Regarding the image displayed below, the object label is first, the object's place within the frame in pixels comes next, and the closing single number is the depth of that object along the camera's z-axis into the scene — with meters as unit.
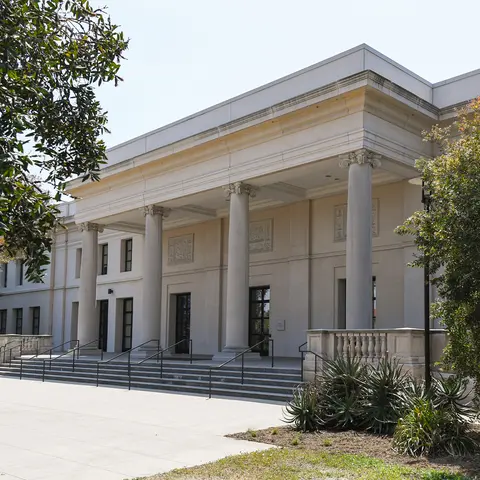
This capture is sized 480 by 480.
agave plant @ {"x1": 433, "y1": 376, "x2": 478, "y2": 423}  9.41
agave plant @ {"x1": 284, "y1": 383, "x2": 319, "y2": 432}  10.52
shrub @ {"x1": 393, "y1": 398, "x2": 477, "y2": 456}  8.53
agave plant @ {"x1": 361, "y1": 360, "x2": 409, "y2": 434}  10.12
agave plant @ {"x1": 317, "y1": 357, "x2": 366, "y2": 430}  10.58
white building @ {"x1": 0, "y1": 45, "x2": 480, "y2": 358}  17.73
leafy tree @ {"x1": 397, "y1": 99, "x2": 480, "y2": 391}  8.40
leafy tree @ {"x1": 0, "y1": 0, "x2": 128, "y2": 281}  5.22
